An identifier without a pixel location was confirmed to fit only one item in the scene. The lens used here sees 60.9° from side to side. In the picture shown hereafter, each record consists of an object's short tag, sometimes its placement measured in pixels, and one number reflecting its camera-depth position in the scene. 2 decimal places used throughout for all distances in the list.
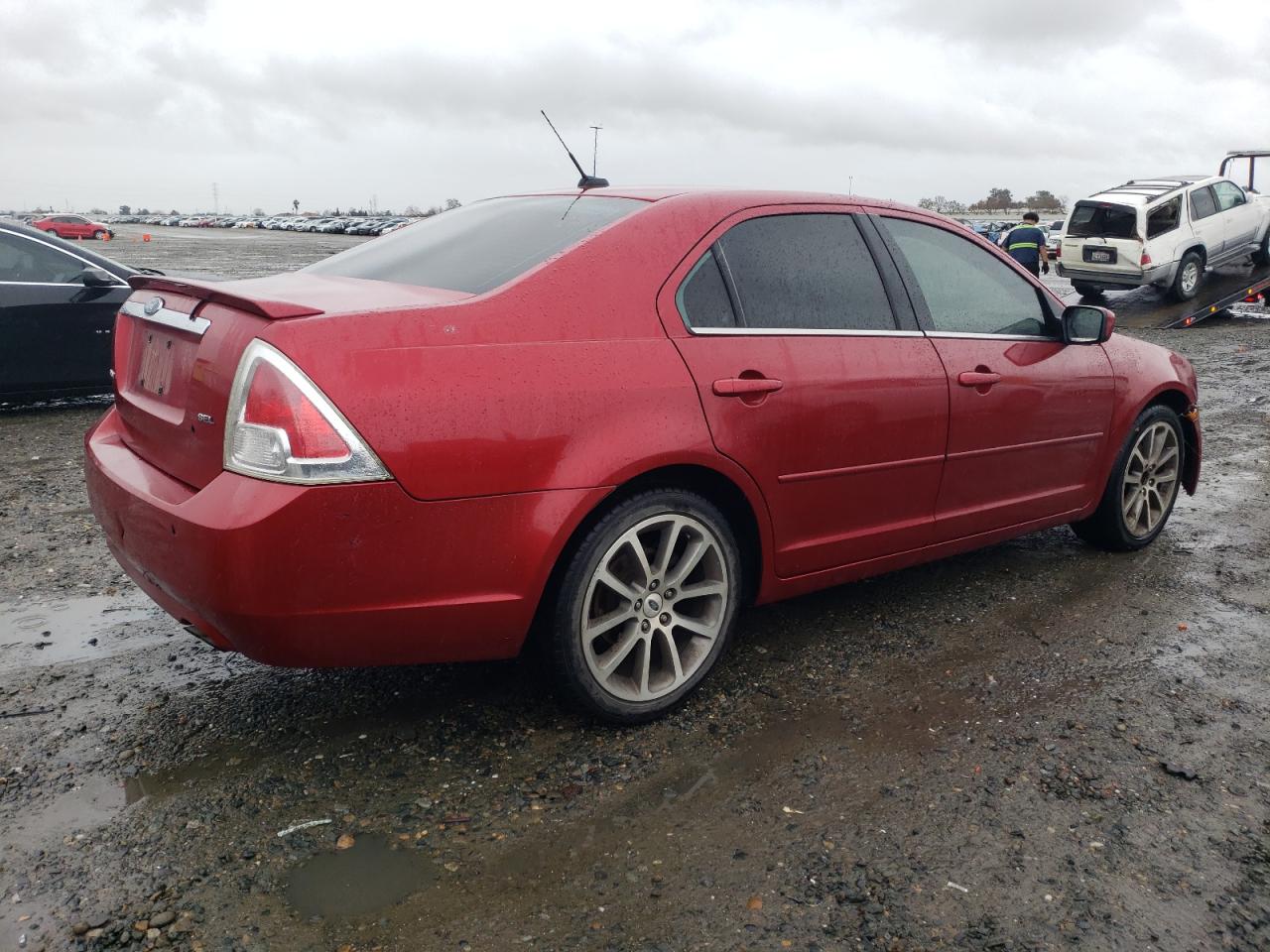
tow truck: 15.62
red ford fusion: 2.63
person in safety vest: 17.02
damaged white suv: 17.91
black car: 7.74
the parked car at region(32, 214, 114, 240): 58.44
